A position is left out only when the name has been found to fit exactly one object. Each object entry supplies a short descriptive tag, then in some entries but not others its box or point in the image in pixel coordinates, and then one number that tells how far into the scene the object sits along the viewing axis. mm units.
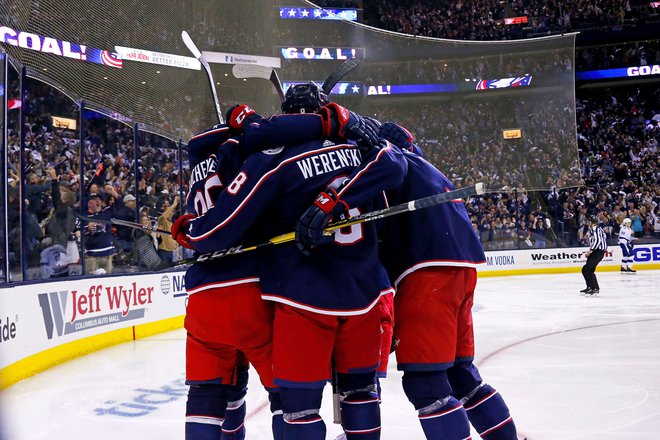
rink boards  4242
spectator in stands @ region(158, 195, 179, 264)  6242
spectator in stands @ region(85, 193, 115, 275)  5453
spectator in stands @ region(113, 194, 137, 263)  5836
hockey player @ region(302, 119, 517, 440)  1845
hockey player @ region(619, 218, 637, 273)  12461
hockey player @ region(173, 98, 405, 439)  1695
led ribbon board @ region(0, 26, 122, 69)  4276
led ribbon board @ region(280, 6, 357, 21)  7748
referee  8781
